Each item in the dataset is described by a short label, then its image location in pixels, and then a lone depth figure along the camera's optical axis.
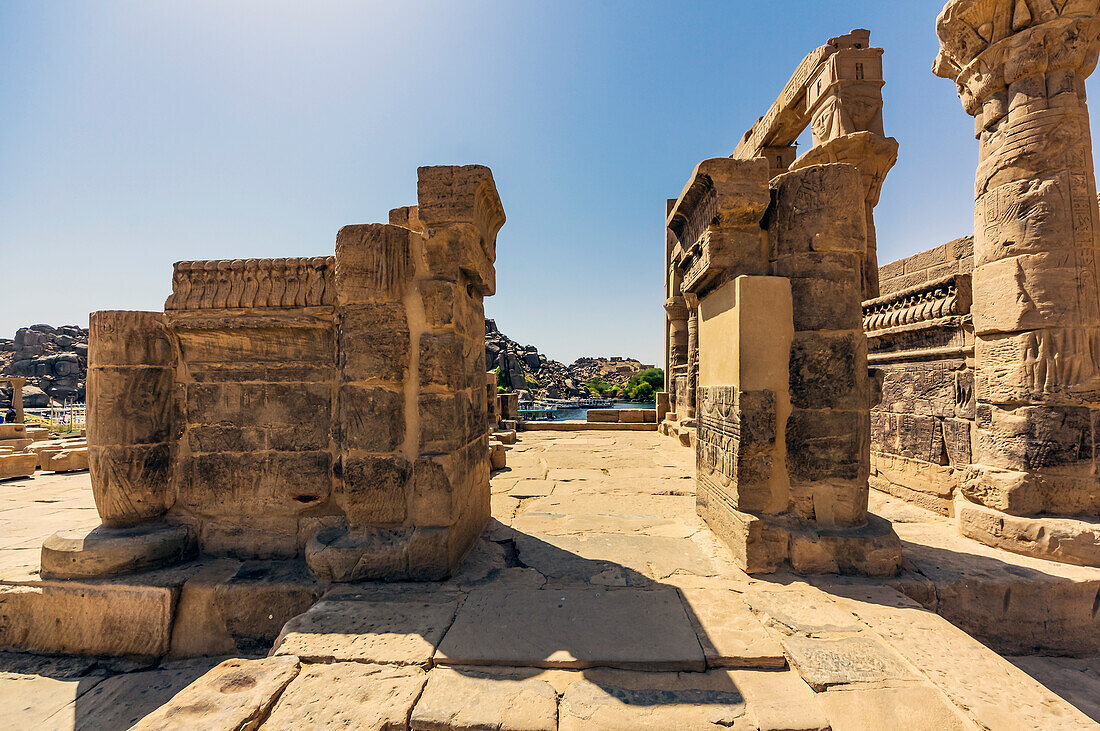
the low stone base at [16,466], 6.19
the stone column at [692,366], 7.97
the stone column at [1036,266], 3.41
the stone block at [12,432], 9.34
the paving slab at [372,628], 1.87
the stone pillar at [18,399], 12.83
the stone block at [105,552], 2.54
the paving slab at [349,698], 1.51
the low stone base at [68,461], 6.72
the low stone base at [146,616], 2.47
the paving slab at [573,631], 1.82
